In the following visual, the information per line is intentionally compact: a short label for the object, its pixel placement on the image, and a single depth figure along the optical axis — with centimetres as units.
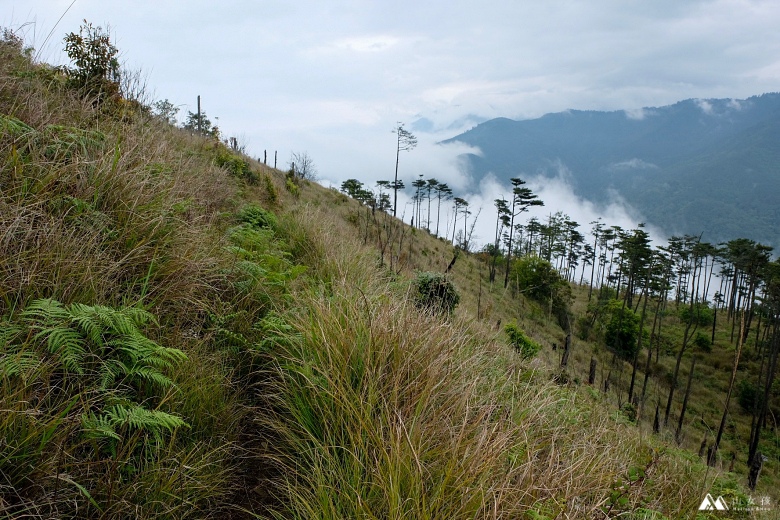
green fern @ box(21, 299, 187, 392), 194
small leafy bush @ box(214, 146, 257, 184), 914
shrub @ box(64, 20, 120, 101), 529
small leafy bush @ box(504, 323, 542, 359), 919
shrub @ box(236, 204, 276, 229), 598
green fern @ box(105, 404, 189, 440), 183
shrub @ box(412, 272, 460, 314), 689
